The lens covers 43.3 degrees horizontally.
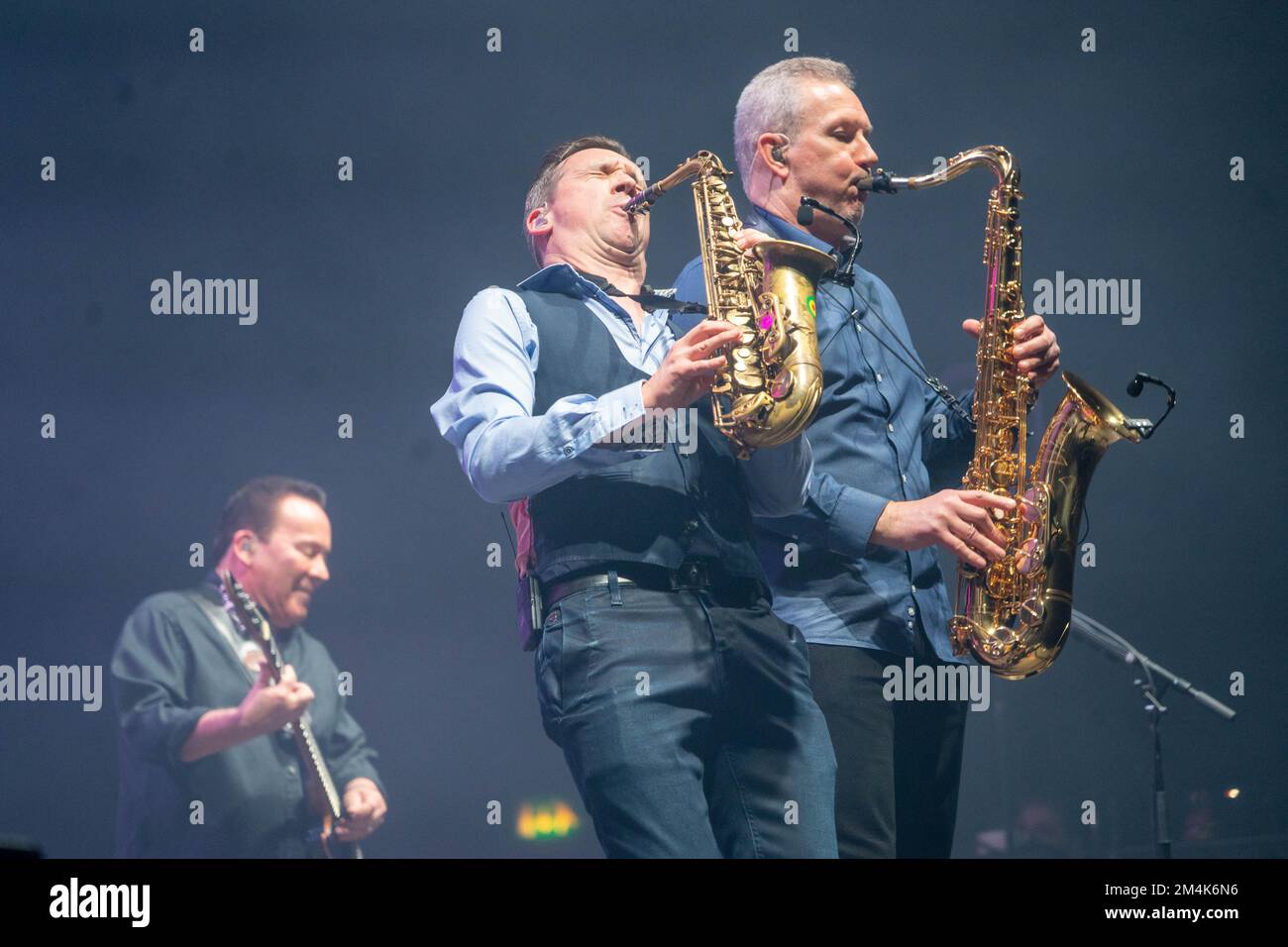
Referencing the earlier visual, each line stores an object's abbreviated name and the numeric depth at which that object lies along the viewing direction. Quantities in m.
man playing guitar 3.61
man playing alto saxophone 2.81
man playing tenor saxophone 3.23
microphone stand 3.93
